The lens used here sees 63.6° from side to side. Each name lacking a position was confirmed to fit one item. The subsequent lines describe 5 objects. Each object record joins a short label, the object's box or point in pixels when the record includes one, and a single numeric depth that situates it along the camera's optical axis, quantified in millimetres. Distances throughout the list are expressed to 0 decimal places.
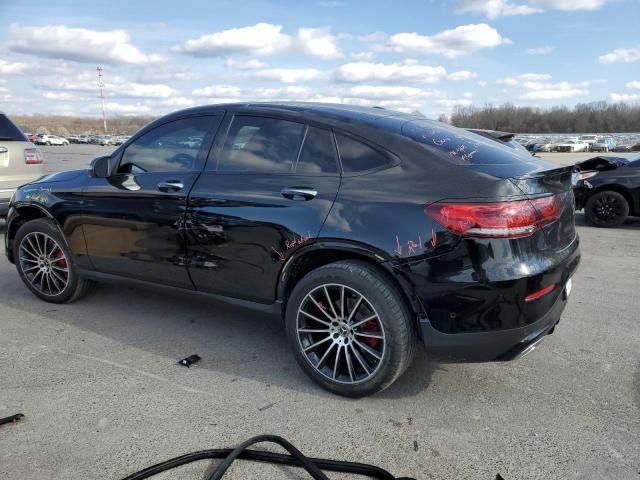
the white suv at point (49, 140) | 65625
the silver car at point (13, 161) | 7121
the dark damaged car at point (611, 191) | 8391
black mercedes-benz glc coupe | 2617
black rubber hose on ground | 2299
